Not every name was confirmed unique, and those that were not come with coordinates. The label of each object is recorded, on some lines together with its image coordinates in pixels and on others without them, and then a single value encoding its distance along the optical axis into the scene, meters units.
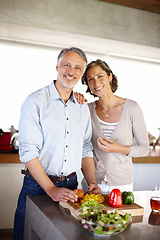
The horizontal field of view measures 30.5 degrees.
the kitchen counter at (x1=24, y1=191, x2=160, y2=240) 1.27
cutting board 1.50
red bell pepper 1.56
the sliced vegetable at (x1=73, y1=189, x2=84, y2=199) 1.61
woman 2.24
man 1.73
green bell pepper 1.62
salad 1.21
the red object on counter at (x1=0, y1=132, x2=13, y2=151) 3.18
